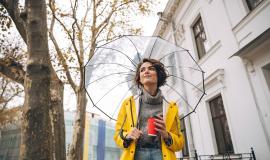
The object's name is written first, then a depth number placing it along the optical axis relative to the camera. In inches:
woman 77.9
